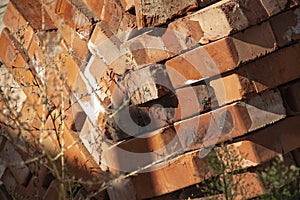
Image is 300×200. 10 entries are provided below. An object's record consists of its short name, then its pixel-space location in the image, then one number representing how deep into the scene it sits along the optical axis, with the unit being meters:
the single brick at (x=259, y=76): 4.15
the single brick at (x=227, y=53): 4.12
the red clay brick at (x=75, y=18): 4.74
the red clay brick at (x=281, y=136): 4.22
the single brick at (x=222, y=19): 4.09
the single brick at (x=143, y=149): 4.36
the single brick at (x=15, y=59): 5.25
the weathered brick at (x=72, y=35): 4.79
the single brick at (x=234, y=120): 4.18
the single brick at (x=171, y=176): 4.28
